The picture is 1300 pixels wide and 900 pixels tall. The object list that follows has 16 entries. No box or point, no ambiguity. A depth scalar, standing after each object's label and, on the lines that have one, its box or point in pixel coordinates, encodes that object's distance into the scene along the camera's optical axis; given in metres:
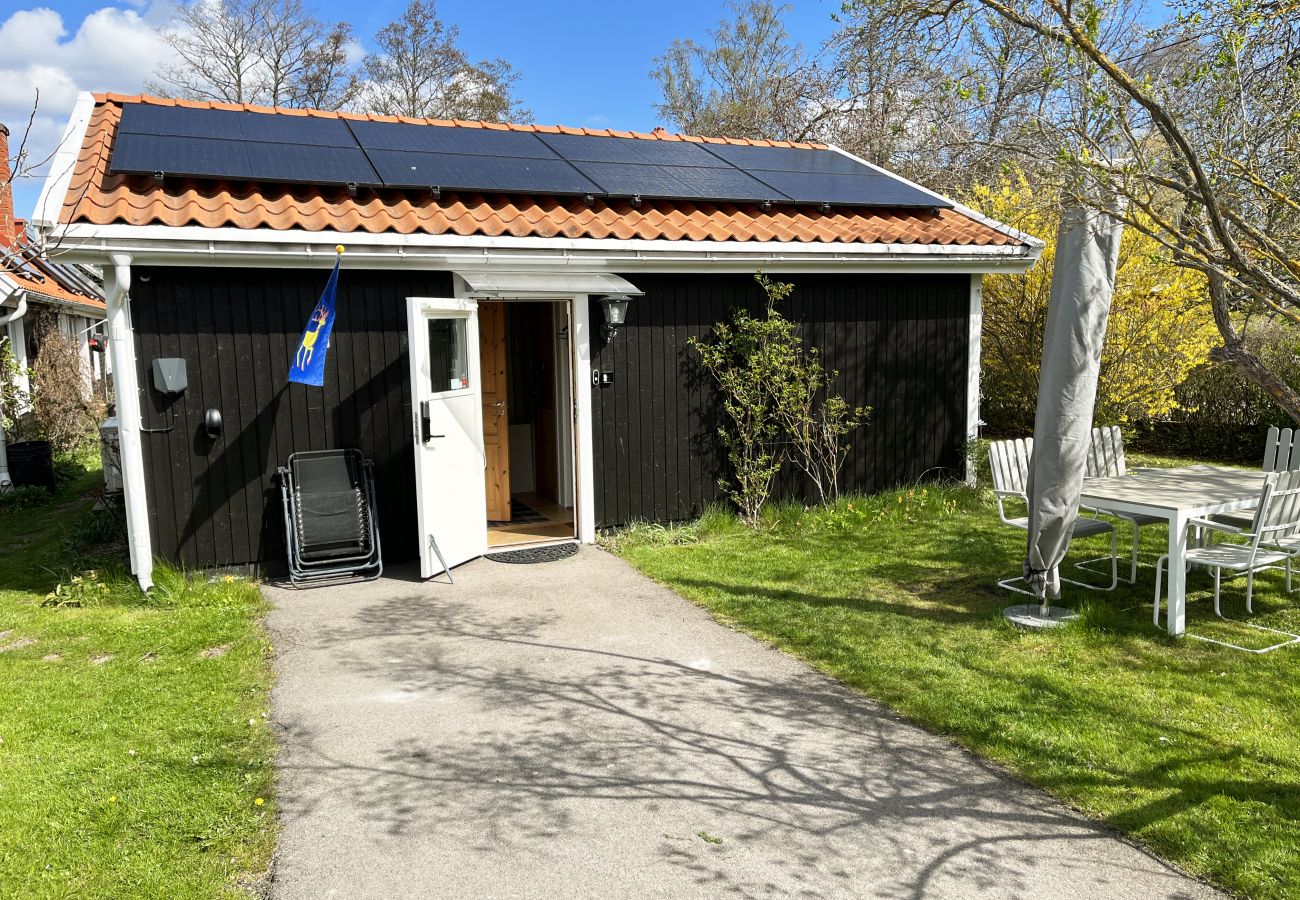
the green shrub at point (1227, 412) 12.19
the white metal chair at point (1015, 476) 6.77
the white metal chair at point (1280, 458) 6.76
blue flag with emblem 6.57
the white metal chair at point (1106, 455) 7.61
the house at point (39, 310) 12.48
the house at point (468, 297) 7.04
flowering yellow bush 11.19
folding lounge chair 7.32
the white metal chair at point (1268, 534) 5.68
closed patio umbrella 5.46
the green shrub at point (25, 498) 11.32
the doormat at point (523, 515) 9.55
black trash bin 12.10
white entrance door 7.04
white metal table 5.75
